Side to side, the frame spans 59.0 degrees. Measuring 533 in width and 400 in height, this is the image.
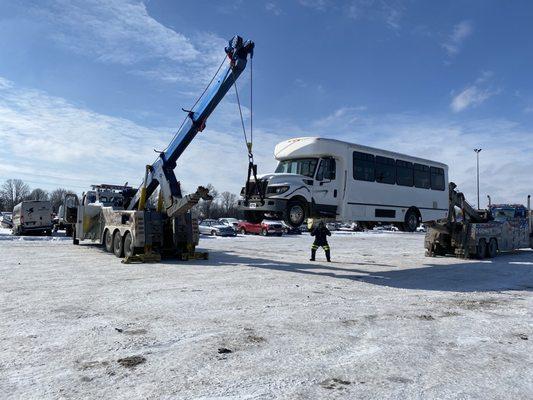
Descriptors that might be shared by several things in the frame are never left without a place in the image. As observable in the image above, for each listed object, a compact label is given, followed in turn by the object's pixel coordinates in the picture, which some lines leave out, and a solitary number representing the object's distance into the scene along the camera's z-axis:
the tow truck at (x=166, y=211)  15.05
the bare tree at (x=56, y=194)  132.12
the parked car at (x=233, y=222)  46.63
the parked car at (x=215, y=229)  38.31
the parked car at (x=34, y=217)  33.38
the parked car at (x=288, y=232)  44.63
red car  40.53
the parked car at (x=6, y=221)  49.82
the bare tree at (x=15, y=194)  122.25
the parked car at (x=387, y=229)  67.89
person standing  17.72
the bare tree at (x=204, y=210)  93.36
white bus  13.01
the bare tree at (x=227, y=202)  112.34
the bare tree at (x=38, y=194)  128.38
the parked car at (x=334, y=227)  59.50
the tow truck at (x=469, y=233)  20.66
